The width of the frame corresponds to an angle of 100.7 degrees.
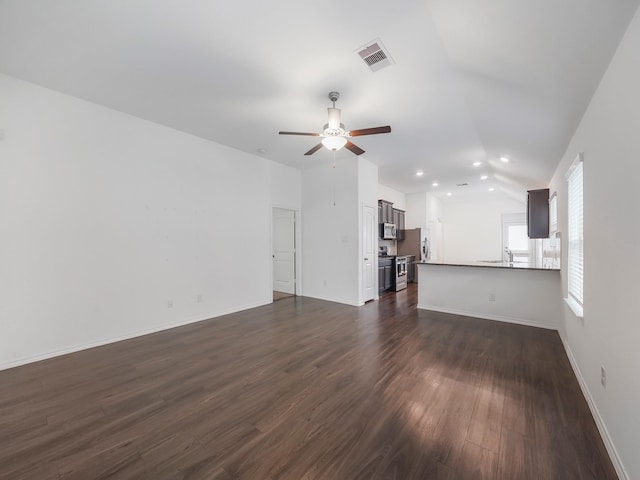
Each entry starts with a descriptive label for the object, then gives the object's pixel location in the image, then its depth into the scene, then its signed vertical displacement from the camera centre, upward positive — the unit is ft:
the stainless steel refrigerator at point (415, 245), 28.02 -0.66
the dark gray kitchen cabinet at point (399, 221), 27.27 +1.82
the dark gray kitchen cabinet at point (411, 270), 27.43 -3.32
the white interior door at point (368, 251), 18.62 -0.93
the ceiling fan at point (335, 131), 9.84 +3.98
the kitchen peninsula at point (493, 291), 13.51 -2.99
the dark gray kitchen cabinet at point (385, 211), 24.20 +2.57
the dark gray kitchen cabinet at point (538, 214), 16.21 +1.56
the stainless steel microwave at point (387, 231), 24.54 +0.72
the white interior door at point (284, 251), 21.29 -1.00
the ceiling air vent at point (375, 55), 7.60 +5.54
